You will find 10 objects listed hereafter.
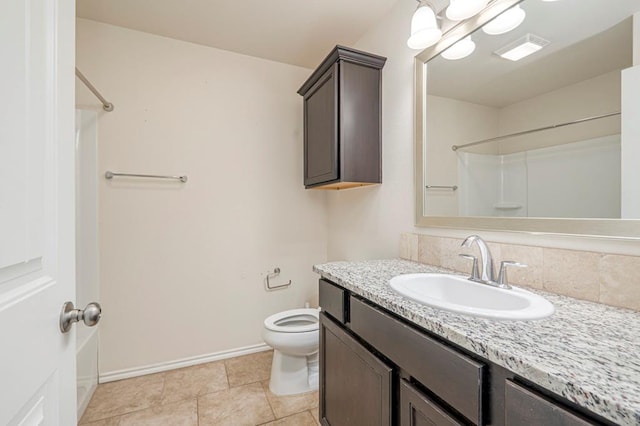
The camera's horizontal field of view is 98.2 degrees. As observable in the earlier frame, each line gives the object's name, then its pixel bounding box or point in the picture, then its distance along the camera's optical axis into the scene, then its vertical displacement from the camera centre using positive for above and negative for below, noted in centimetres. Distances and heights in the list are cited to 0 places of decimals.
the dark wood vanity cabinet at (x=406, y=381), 53 -45
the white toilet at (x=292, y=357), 169 -95
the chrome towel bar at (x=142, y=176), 187 +25
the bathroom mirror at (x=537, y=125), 85 +33
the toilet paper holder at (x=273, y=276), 236 -56
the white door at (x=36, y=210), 43 +0
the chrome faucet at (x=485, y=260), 105 -19
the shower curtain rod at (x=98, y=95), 160 +74
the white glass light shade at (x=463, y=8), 110 +83
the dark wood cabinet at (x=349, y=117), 167 +59
